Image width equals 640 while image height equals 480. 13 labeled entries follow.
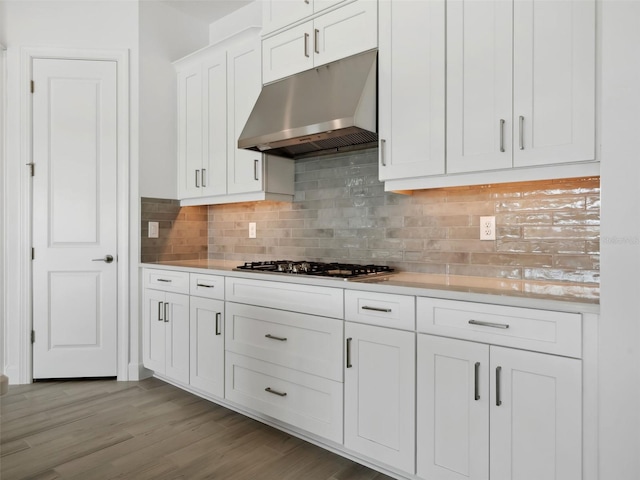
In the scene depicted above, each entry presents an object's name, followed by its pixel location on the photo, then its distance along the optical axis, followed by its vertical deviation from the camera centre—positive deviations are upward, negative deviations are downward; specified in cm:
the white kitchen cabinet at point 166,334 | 302 -73
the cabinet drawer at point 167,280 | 303 -33
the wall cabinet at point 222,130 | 304 +82
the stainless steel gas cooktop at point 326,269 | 226 -20
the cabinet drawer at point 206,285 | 276 -33
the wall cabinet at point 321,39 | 234 +117
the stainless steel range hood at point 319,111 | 225 +71
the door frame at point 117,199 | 330 +28
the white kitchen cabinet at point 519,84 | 168 +65
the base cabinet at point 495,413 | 151 -67
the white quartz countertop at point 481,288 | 152 -22
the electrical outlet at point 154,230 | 351 +4
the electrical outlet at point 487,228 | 224 +5
